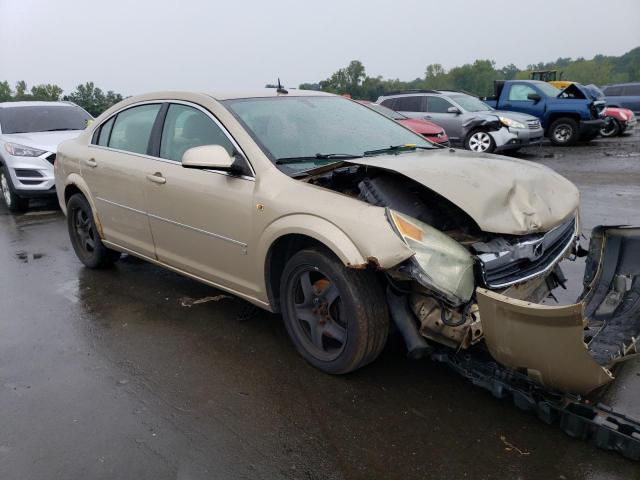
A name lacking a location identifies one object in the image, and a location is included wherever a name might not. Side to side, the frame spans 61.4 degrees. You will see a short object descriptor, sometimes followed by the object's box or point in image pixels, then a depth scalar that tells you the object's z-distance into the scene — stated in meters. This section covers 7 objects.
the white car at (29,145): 8.00
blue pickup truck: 15.42
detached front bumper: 2.28
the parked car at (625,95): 23.05
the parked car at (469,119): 13.08
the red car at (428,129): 11.46
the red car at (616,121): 18.09
